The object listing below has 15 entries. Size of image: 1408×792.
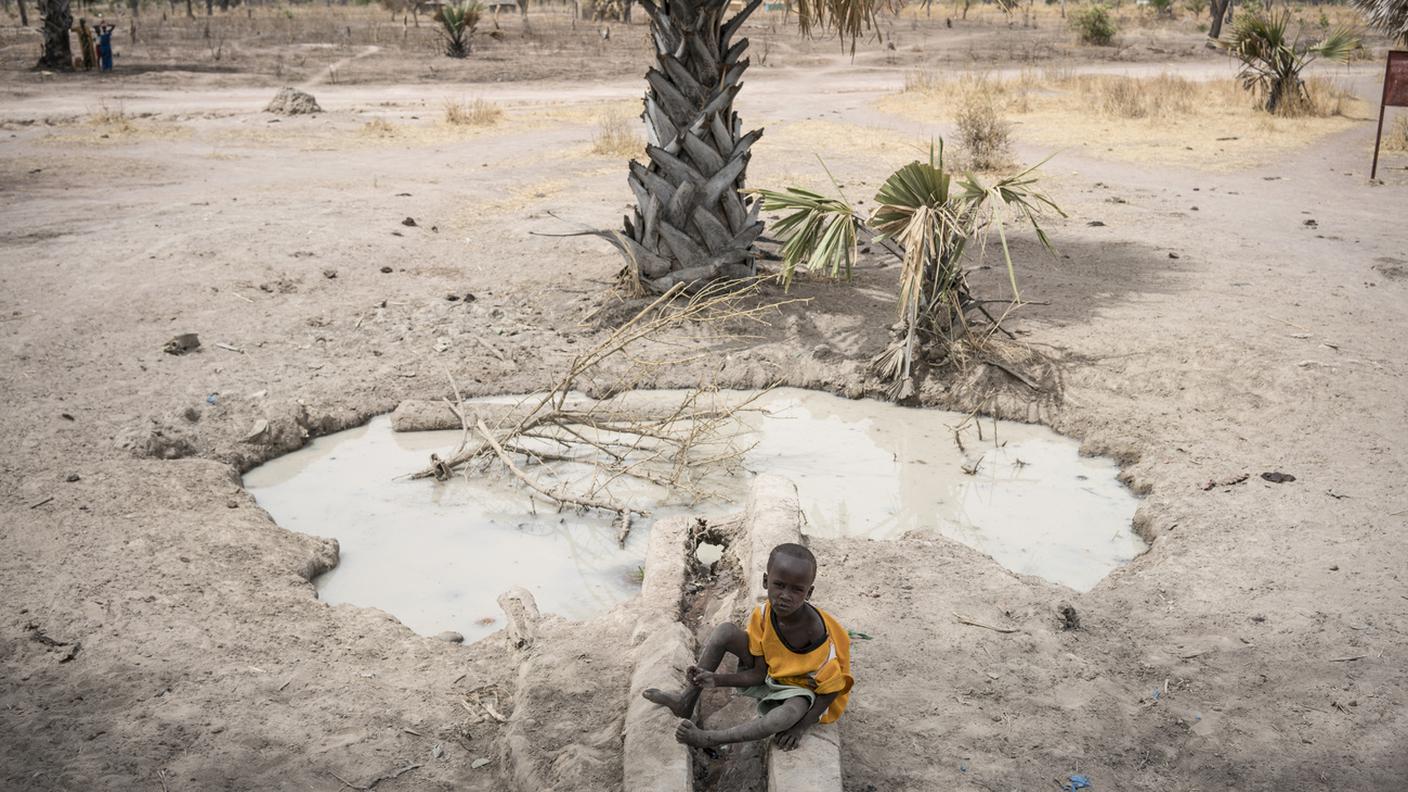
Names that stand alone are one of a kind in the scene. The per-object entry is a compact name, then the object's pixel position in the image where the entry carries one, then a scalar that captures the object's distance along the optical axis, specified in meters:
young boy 3.07
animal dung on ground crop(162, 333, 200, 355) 6.66
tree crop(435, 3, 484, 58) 26.92
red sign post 11.55
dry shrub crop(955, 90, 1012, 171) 13.04
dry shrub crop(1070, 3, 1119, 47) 31.08
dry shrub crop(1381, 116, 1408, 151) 13.88
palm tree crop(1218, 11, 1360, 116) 16.64
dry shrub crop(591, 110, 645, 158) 13.24
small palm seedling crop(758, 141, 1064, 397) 6.06
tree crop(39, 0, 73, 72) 23.23
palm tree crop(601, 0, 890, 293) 7.46
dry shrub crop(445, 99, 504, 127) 16.19
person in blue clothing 23.22
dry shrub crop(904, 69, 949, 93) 19.78
